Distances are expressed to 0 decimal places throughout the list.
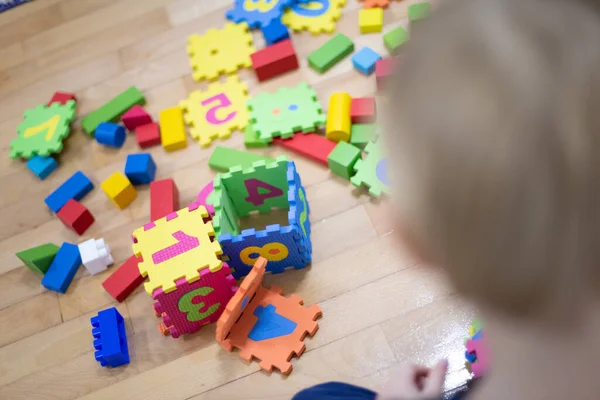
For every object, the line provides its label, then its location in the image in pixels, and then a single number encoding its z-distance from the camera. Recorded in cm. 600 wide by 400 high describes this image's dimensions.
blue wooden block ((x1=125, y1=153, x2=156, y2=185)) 124
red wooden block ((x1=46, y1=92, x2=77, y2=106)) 142
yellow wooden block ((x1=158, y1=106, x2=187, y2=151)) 130
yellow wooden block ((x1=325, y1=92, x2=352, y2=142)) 121
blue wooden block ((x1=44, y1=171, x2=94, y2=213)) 125
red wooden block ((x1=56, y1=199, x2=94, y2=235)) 121
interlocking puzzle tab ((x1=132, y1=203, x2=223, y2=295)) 96
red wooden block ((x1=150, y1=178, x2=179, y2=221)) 119
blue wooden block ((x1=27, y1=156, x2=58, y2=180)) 132
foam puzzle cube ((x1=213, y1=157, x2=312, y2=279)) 102
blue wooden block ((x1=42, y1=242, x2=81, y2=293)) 115
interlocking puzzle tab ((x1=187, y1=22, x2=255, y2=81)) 140
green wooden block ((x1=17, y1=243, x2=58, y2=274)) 116
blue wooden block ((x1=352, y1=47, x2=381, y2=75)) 130
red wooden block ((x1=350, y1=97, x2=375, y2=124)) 122
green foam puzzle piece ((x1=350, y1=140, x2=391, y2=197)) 114
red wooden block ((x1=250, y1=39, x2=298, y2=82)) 133
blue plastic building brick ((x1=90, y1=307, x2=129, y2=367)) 103
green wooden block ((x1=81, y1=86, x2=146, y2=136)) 137
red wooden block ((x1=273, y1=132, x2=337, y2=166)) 121
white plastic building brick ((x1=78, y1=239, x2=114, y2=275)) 115
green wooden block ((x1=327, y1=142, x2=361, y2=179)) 116
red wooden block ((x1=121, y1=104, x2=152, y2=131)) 133
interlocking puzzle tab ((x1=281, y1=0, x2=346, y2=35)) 140
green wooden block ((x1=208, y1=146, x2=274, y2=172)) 122
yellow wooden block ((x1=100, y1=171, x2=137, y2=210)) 123
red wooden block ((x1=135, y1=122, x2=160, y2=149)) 131
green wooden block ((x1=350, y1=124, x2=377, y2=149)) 121
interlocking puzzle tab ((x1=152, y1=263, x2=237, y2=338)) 97
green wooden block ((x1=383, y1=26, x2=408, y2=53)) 130
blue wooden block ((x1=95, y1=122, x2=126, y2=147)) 132
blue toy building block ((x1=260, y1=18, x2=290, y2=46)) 137
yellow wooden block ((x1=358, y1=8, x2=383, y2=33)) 136
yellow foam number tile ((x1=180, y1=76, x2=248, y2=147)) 130
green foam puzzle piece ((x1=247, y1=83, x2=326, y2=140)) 124
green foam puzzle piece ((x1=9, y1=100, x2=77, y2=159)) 134
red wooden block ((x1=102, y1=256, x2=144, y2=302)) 112
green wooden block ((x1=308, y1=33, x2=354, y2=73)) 133
